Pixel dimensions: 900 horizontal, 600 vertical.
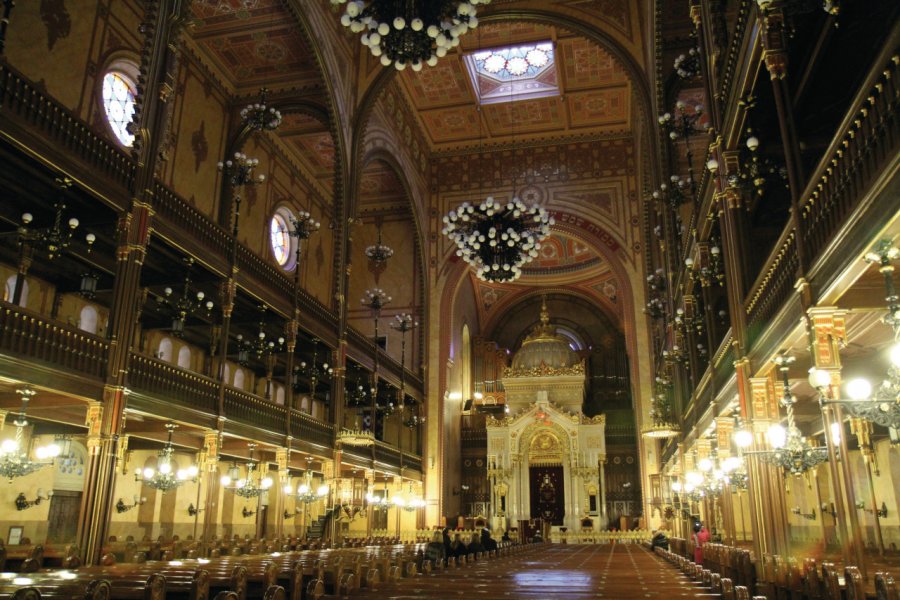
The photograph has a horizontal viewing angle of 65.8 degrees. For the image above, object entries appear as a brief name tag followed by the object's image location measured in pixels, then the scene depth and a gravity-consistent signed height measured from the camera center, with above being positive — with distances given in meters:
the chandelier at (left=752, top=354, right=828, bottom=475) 8.55 +0.64
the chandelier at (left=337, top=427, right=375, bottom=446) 20.23 +1.65
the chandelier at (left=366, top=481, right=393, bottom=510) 23.70 -0.17
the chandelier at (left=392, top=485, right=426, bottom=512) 26.97 -0.26
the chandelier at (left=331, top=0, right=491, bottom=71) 10.12 +6.73
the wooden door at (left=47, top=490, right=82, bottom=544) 16.67 -0.52
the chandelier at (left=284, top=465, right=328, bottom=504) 19.87 +0.05
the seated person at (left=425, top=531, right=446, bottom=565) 11.78 -0.89
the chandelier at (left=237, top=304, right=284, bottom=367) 19.06 +4.16
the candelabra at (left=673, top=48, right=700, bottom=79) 13.16 +7.92
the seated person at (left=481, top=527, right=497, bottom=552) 16.03 -1.01
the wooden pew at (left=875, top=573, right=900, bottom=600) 5.09 -0.64
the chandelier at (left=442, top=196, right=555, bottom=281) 15.95 +5.90
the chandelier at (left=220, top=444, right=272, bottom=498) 18.14 +0.28
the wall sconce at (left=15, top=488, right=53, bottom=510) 15.28 -0.12
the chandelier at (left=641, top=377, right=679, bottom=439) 17.08 +2.21
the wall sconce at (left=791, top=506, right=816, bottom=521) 17.63 -0.41
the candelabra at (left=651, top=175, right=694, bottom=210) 13.94 +6.02
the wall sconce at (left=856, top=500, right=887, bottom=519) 15.19 -0.26
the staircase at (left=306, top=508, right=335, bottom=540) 19.84 -0.95
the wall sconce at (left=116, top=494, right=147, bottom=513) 18.24 -0.28
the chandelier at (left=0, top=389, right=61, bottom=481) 11.24 +0.55
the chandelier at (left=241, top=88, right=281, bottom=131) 16.94 +8.95
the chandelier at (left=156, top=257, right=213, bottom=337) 15.24 +4.40
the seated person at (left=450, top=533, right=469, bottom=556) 14.78 -1.06
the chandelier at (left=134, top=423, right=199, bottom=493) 15.03 +0.40
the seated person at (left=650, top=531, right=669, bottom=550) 19.58 -1.20
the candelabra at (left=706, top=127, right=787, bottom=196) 9.14 +4.31
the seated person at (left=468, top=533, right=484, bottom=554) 15.09 -1.05
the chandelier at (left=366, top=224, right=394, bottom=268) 24.56 +8.35
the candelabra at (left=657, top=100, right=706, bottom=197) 13.21 +6.89
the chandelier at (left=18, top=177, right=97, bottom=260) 11.65 +4.32
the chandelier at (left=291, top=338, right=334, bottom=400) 21.70 +4.18
